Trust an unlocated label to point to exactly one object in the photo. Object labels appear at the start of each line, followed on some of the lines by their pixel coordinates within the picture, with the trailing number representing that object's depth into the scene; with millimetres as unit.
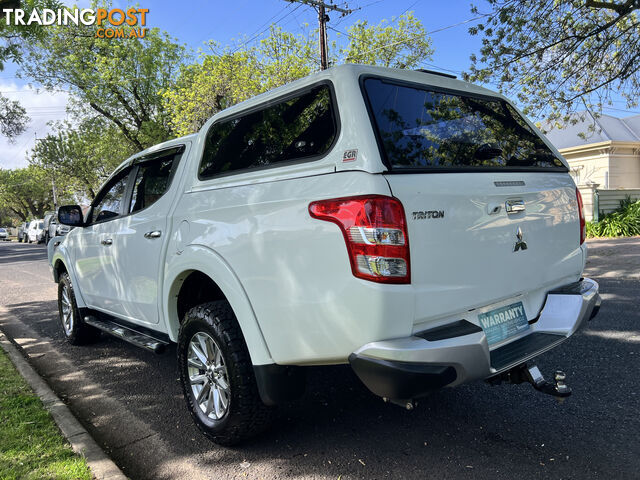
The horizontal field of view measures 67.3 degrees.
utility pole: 17656
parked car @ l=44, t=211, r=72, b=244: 22362
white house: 20234
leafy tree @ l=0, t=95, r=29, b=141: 21047
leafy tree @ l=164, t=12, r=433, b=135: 18469
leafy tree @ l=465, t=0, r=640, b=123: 9336
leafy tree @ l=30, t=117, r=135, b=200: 27281
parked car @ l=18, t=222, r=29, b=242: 40191
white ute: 2188
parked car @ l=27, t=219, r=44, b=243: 34500
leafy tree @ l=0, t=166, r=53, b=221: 59253
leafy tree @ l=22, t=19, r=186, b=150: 22688
